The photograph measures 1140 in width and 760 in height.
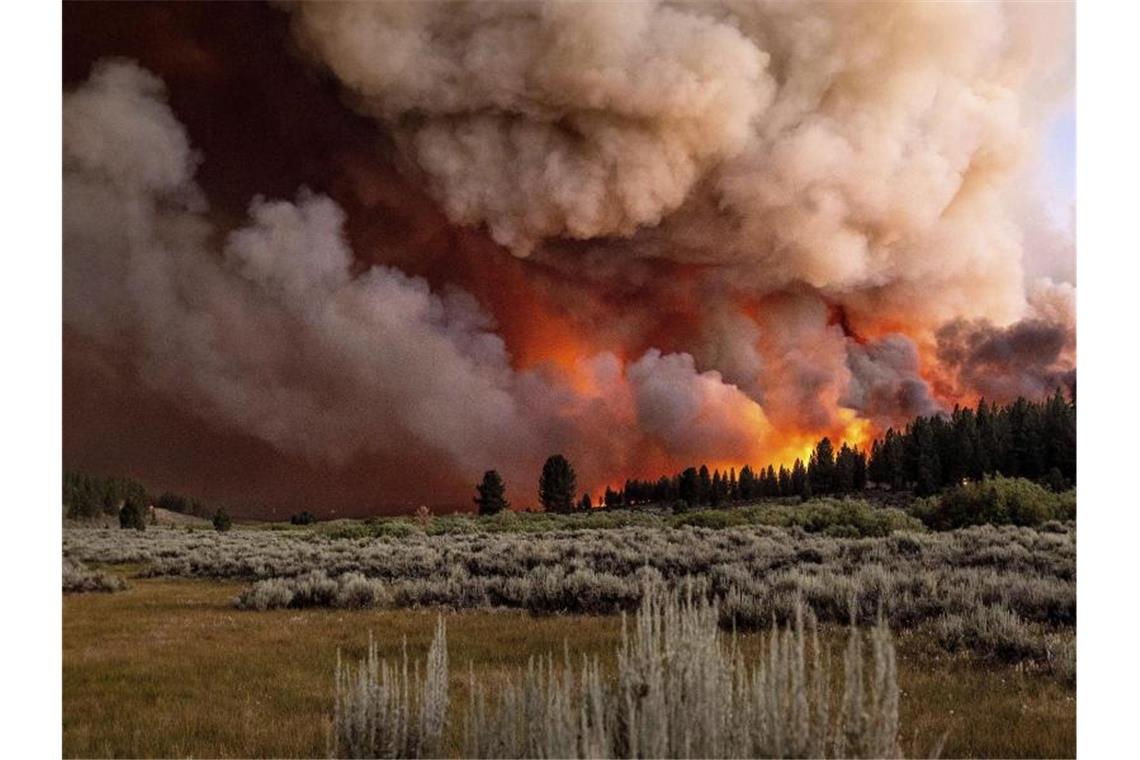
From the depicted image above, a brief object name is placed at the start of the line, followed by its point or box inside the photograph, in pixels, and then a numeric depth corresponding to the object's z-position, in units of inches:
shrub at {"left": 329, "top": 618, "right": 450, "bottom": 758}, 186.7
